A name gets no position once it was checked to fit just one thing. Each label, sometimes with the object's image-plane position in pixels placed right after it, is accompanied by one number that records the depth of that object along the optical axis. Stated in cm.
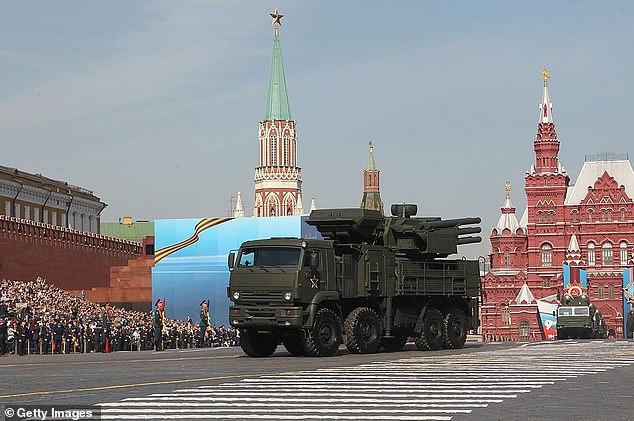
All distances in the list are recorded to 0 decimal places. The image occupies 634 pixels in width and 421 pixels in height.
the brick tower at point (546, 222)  13050
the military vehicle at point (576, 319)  5972
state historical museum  12750
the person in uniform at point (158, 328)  4041
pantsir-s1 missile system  2700
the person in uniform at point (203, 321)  4381
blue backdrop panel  8525
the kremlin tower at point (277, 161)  19225
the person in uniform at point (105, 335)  4281
